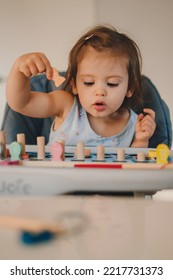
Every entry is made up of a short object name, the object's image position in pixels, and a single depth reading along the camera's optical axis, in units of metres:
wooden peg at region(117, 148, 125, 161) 1.00
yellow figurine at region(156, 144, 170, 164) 0.96
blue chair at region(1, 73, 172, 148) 1.10
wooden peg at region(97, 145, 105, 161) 1.02
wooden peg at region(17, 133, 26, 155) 1.06
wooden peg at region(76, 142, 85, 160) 1.02
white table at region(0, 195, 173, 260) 0.36
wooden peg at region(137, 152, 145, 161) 1.00
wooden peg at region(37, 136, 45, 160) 1.04
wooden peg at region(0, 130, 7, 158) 1.04
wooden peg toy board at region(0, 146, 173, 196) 0.84
